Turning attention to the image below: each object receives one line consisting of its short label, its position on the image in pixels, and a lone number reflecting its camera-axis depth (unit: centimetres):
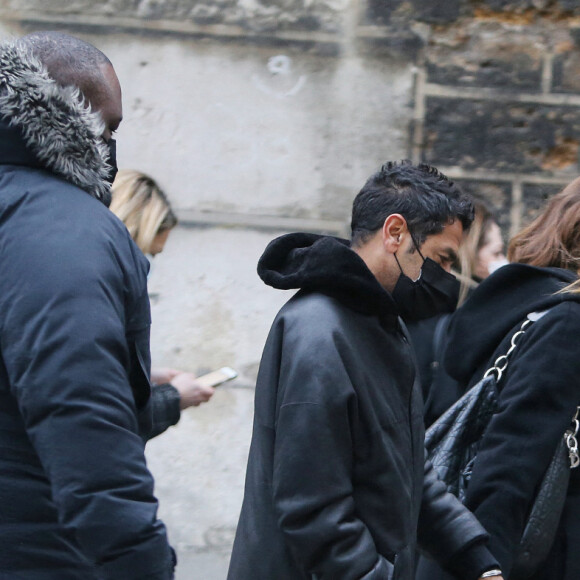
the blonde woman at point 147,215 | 687
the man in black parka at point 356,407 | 421
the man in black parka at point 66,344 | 329
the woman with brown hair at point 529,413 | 517
